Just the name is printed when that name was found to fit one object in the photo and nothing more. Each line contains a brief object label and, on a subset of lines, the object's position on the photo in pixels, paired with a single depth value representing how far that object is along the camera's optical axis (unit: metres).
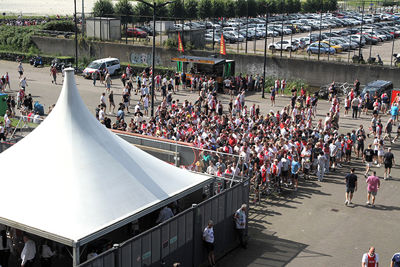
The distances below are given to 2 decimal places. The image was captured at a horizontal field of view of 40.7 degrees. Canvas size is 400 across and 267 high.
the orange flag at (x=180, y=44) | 41.34
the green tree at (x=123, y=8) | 64.56
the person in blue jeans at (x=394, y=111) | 28.00
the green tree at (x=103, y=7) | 63.97
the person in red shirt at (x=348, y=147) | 22.45
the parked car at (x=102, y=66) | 41.50
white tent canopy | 11.82
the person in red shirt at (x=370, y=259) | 12.41
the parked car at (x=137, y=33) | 51.29
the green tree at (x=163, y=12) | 65.04
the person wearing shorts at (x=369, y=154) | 21.64
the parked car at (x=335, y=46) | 43.44
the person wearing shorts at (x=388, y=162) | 20.62
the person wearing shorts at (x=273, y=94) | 32.75
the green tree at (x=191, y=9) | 70.19
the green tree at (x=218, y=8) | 71.38
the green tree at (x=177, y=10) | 67.84
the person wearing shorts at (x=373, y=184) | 18.00
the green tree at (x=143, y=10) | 67.94
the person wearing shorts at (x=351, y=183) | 18.03
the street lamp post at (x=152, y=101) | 27.30
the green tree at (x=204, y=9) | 70.69
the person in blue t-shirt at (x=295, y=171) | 19.58
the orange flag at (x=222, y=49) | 39.91
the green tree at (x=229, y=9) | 72.50
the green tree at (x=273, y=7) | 77.88
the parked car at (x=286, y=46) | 42.72
